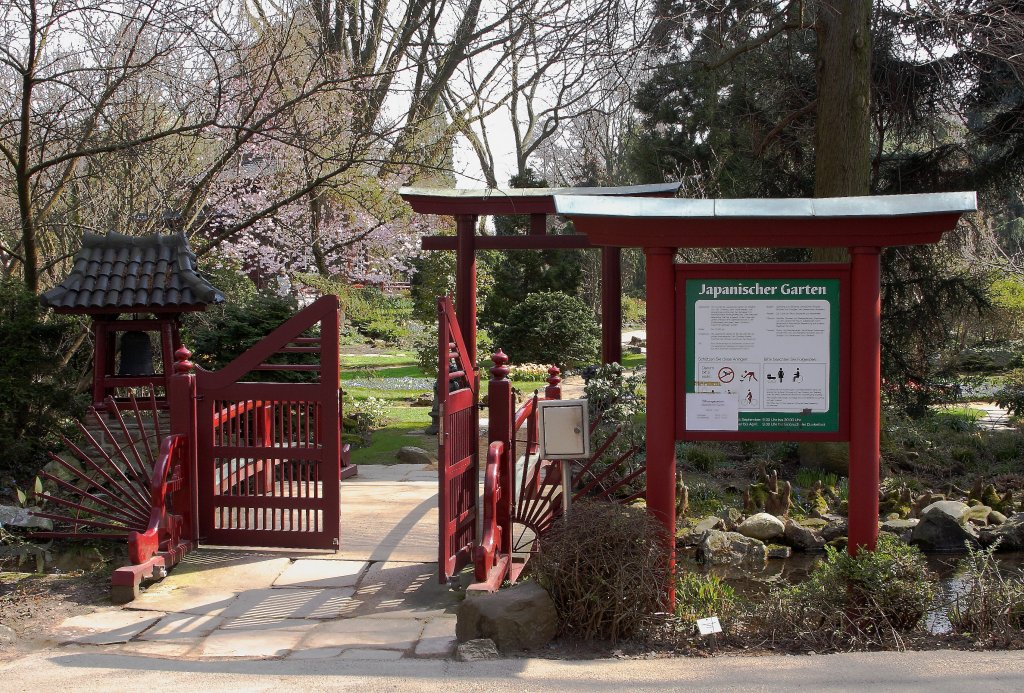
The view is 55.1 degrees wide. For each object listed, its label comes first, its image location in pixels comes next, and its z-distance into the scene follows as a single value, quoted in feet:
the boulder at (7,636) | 17.69
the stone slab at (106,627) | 18.01
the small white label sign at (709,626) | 17.19
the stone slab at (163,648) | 17.15
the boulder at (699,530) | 28.12
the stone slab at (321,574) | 21.71
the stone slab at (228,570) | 21.63
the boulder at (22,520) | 24.34
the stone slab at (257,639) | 17.33
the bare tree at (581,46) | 32.58
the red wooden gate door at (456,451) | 20.63
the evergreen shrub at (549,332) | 75.77
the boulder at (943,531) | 28.19
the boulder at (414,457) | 39.75
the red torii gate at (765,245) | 18.17
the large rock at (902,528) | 29.04
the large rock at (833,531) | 29.30
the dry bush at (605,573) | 17.21
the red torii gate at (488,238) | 33.30
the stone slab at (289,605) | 19.52
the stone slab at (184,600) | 19.83
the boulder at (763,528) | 29.17
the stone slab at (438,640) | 16.92
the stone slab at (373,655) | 16.76
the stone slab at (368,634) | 17.66
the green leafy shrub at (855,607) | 16.99
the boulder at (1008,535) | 28.50
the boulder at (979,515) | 30.50
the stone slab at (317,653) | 16.99
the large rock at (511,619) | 16.79
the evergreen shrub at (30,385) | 31.58
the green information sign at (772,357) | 18.94
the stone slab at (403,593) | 19.81
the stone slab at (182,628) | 18.12
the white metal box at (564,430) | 20.71
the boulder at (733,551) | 27.35
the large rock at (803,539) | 28.86
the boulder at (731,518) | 29.91
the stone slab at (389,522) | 24.38
